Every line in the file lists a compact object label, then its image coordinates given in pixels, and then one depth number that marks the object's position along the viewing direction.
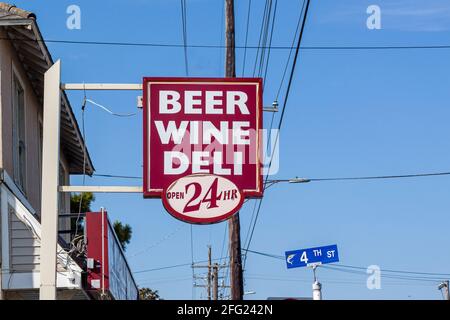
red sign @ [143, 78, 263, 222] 13.11
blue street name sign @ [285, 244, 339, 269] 20.94
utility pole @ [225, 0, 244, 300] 21.17
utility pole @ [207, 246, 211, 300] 69.81
